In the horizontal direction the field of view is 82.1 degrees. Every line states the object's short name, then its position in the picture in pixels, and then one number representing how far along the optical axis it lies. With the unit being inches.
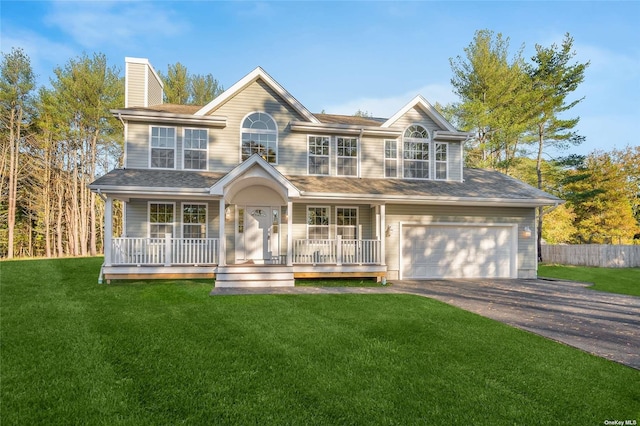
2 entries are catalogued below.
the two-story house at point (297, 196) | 454.0
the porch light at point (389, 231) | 535.2
